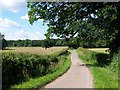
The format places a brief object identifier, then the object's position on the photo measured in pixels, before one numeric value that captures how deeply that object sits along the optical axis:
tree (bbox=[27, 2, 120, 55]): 12.80
